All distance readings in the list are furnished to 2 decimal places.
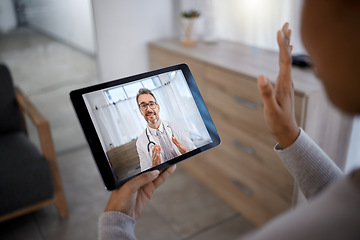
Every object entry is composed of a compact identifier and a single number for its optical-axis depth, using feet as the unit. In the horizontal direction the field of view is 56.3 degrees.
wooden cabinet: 5.31
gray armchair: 5.85
